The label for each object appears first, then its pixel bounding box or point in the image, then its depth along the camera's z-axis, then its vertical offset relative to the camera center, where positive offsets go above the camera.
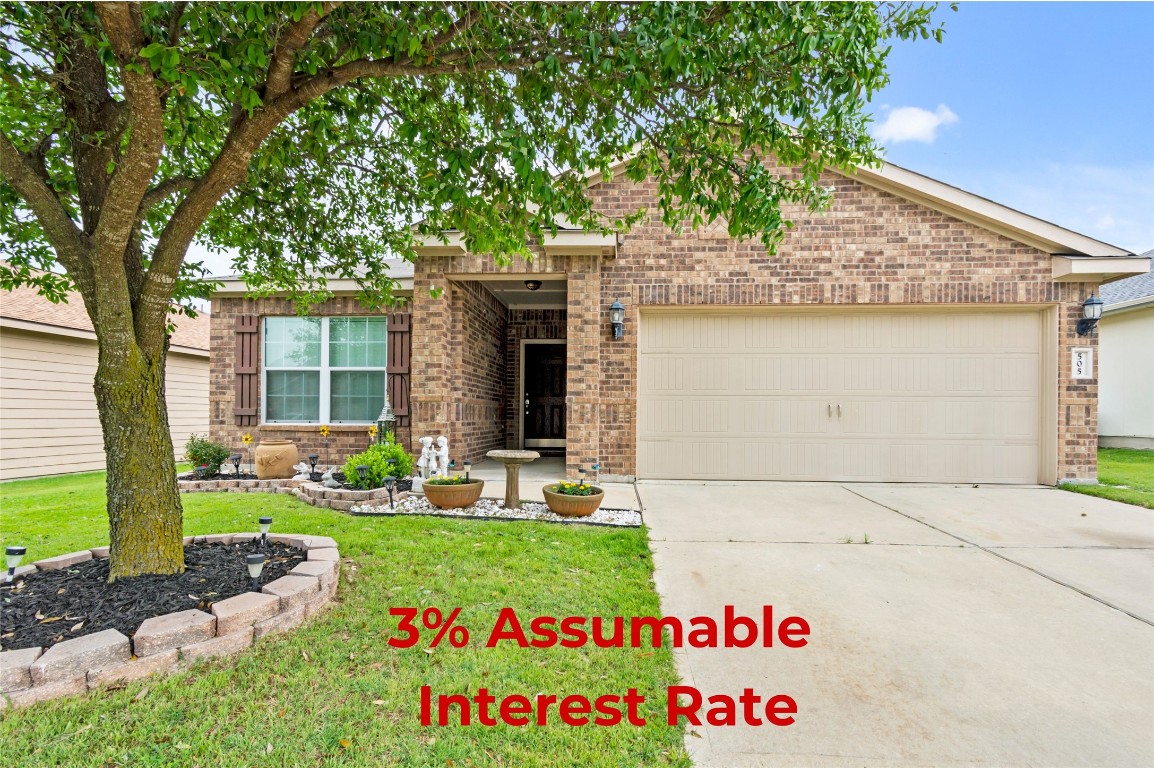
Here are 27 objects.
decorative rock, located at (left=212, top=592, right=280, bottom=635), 2.21 -1.08
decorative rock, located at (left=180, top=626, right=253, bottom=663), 2.09 -1.18
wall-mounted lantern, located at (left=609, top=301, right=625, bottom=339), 6.42 +0.81
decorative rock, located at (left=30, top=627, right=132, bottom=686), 1.85 -1.09
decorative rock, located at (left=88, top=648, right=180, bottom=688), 1.92 -1.17
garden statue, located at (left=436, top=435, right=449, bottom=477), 5.35 -0.86
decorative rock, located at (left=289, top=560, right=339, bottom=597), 2.69 -1.07
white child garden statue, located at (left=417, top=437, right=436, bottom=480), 5.42 -0.89
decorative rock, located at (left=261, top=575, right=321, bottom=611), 2.44 -1.07
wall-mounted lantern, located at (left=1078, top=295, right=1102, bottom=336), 6.16 +0.88
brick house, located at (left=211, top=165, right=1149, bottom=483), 6.33 +0.51
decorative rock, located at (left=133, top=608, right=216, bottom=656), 2.02 -1.08
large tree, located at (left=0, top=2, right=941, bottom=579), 2.36 +1.58
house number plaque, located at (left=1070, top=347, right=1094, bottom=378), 6.31 +0.28
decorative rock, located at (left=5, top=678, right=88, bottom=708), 1.81 -1.18
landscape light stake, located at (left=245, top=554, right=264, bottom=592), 2.49 -0.95
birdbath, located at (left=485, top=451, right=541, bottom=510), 4.73 -0.87
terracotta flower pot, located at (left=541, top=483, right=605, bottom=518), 4.48 -1.13
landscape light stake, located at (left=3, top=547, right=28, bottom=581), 2.44 -0.91
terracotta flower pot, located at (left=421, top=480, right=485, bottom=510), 4.66 -1.10
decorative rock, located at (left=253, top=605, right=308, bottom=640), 2.30 -1.18
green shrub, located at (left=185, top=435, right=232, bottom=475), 6.07 -0.97
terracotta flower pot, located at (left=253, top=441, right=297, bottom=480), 6.08 -1.02
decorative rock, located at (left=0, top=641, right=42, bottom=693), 1.81 -1.09
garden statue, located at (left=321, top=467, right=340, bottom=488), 5.49 -1.18
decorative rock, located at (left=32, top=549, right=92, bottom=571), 2.72 -1.05
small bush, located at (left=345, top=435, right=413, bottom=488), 5.29 -0.94
